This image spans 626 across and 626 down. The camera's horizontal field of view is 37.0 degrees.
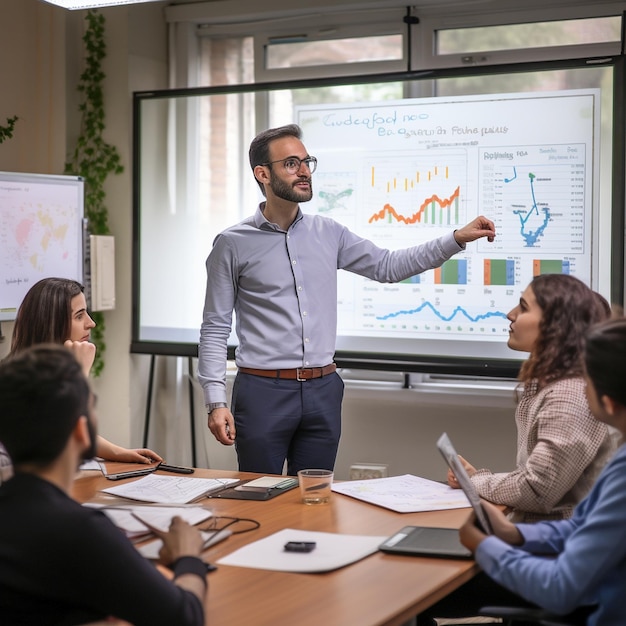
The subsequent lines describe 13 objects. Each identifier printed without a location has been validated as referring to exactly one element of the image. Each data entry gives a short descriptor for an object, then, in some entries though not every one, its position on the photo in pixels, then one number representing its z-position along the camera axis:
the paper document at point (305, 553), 1.83
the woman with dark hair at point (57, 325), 2.81
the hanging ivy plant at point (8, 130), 3.96
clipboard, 2.38
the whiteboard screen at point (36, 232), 3.97
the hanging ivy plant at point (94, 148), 4.53
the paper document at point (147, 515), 1.98
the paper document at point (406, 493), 2.28
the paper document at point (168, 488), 2.33
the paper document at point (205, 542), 1.84
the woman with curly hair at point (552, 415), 2.12
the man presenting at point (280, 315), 3.22
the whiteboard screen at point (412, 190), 3.79
